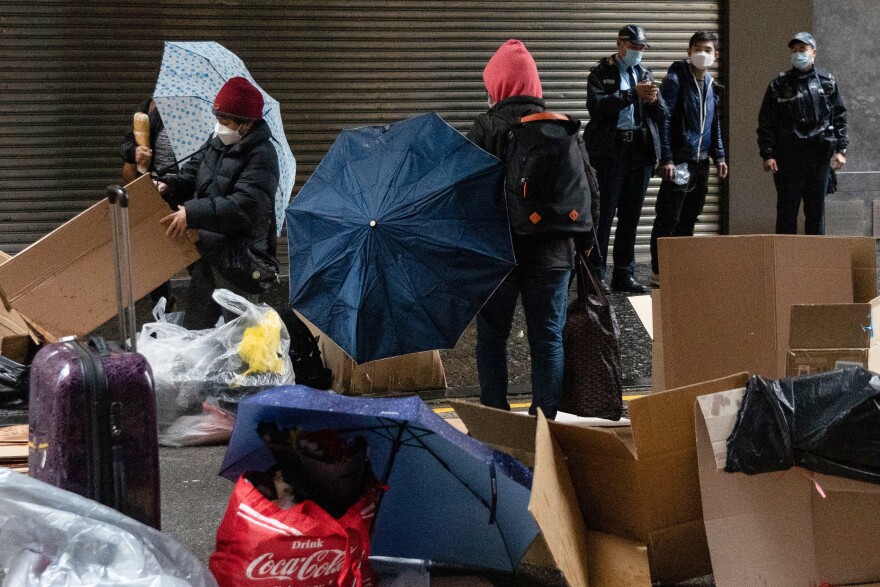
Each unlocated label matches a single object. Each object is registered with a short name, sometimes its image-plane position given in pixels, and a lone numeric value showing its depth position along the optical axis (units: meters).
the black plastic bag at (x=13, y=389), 5.75
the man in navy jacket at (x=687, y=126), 8.20
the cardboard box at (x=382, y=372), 5.86
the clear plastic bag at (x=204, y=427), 5.13
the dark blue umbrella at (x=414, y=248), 4.53
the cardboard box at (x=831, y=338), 3.68
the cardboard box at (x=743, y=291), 4.18
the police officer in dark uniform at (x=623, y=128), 7.91
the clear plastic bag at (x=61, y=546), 2.94
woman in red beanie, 5.38
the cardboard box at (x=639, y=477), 3.31
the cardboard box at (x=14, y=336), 6.05
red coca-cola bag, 3.18
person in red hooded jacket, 4.61
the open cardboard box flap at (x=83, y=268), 5.30
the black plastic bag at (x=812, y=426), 3.16
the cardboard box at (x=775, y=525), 3.26
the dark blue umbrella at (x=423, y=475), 3.29
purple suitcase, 3.17
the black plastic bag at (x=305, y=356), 5.81
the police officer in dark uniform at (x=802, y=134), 8.52
